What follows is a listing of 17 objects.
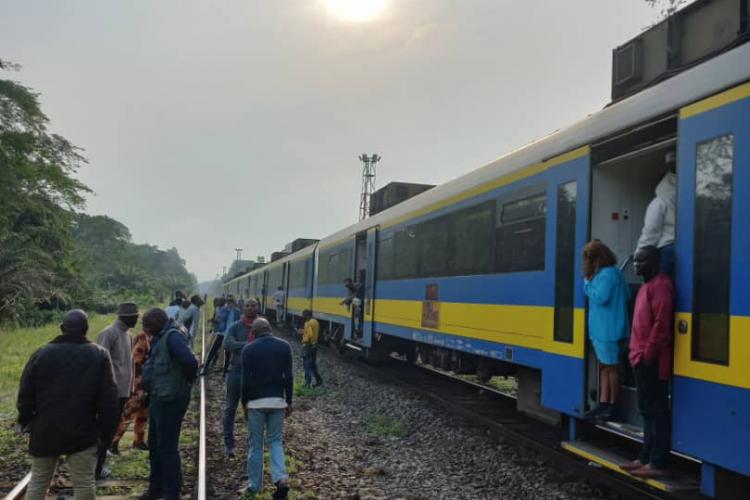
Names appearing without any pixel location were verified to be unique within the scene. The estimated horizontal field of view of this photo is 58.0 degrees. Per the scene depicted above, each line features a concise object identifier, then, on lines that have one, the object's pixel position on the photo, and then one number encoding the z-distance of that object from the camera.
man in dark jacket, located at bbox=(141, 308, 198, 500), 5.50
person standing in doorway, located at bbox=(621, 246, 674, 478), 4.45
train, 4.09
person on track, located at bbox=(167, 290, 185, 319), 11.23
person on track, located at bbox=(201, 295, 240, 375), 11.84
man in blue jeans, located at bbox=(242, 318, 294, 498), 5.98
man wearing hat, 6.09
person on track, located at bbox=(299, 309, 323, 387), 12.18
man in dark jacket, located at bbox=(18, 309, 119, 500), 4.39
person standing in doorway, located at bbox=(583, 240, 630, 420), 5.15
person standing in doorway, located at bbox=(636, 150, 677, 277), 4.66
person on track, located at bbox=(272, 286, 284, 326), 26.75
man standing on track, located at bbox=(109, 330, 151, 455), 7.26
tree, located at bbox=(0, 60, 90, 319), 23.48
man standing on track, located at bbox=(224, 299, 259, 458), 7.23
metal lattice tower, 45.82
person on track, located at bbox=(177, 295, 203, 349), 11.46
